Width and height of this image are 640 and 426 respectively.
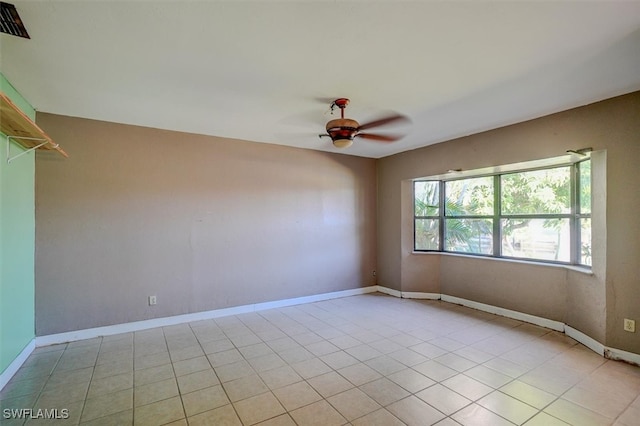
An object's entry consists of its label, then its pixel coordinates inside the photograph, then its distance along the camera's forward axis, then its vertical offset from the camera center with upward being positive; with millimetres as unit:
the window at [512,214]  3730 -35
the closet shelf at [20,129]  2044 +702
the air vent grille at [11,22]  1744 +1194
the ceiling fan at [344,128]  2844 +821
